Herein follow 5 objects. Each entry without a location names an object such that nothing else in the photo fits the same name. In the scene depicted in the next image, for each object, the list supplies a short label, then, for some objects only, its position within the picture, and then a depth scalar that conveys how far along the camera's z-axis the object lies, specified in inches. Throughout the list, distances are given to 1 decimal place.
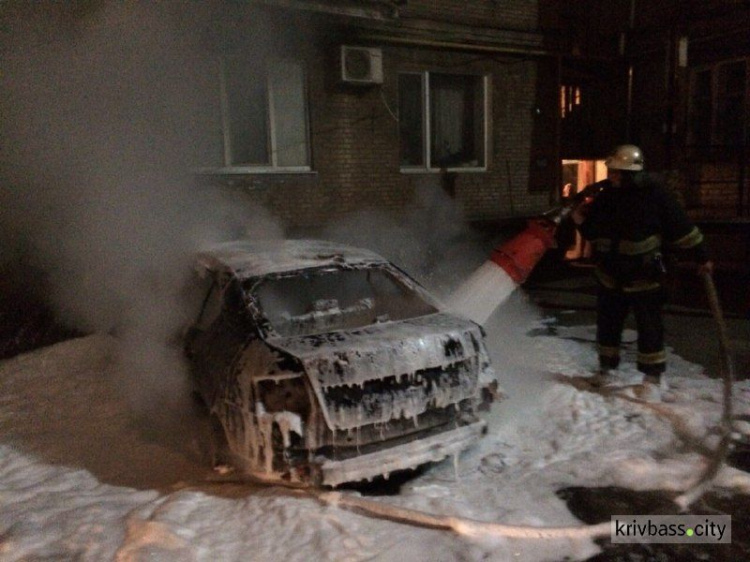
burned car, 125.6
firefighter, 187.8
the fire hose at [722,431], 134.7
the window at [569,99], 454.9
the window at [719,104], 406.9
